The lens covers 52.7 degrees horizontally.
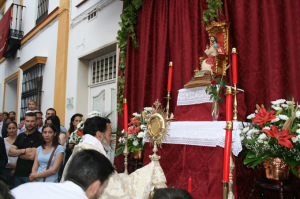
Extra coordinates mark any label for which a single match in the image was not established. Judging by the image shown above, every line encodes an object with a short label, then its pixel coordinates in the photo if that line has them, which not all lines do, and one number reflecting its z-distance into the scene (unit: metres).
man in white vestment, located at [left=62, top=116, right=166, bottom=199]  2.62
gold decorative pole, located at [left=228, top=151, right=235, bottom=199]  2.11
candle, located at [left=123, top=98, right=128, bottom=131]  3.29
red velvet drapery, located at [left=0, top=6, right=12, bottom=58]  12.34
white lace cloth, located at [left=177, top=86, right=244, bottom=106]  3.30
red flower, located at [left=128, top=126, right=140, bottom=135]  3.88
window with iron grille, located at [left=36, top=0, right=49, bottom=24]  10.14
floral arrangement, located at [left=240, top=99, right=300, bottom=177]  2.31
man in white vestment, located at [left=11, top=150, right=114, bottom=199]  1.37
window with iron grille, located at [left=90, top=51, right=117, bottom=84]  6.77
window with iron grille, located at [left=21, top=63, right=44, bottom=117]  9.83
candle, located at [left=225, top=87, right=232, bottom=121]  2.02
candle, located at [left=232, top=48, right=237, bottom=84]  2.99
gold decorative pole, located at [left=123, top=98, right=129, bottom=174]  3.29
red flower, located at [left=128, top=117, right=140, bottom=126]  4.04
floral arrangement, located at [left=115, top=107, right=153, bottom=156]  3.83
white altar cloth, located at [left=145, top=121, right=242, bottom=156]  2.61
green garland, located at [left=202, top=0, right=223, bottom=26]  3.92
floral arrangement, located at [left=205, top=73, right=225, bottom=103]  2.79
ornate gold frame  3.55
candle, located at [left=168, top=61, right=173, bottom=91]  3.77
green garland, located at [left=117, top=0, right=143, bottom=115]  5.51
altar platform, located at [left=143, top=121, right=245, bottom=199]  2.69
